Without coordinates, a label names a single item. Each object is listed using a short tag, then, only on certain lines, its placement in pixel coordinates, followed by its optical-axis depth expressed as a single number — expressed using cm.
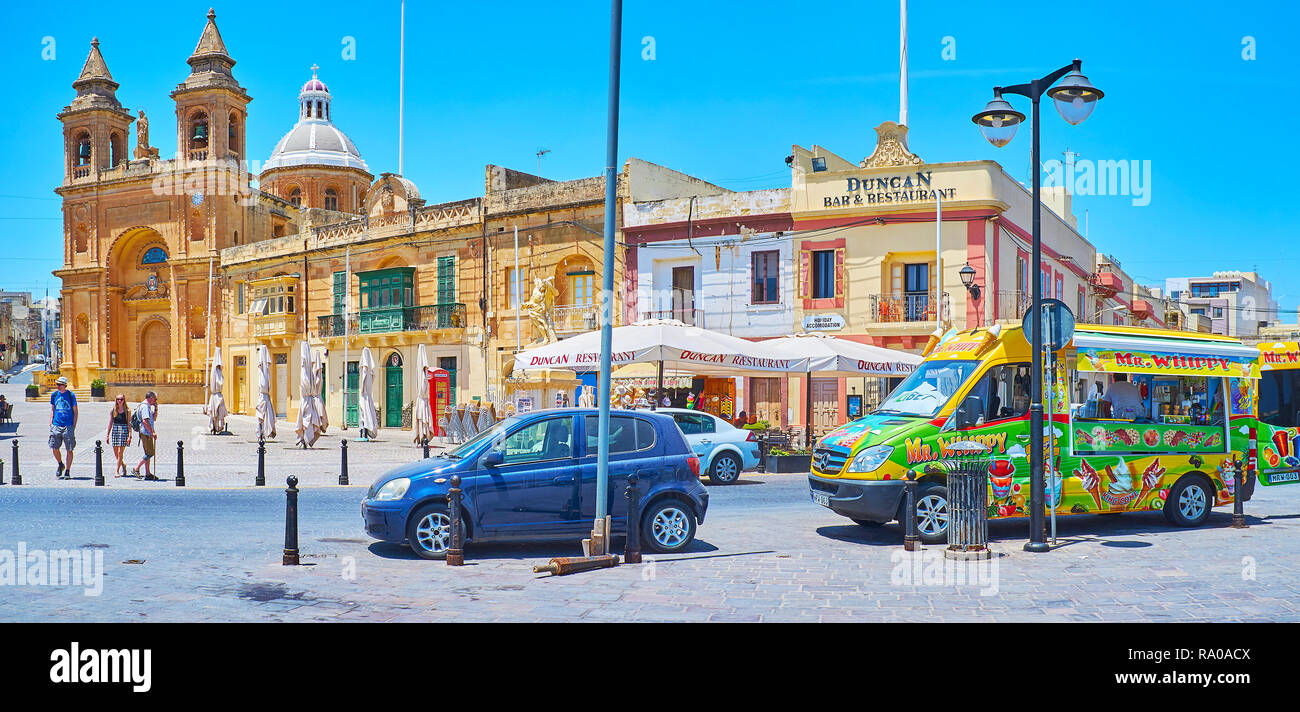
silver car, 1816
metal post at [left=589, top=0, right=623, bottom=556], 963
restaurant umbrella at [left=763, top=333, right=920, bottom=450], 2136
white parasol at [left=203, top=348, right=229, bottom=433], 3159
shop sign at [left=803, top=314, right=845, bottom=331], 2891
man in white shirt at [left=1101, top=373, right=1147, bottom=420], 1188
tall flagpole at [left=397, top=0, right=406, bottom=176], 4619
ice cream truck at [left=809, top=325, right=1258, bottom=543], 1100
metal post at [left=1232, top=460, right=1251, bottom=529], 1232
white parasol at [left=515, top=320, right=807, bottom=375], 1995
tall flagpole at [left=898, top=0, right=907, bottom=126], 3062
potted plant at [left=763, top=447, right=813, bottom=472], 2086
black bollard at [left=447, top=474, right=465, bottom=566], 950
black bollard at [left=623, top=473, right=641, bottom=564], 964
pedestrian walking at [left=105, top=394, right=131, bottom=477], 1820
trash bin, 1017
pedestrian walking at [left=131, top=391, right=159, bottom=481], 1786
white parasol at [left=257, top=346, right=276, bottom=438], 2605
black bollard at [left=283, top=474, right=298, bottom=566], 948
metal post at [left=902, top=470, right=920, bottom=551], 1041
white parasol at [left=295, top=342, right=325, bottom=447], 2631
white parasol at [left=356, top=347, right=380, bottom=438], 2916
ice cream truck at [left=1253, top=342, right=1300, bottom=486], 1376
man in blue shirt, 1775
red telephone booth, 2778
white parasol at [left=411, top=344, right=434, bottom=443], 2675
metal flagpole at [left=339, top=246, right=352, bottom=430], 3931
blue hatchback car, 990
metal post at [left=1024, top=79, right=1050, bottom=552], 1043
